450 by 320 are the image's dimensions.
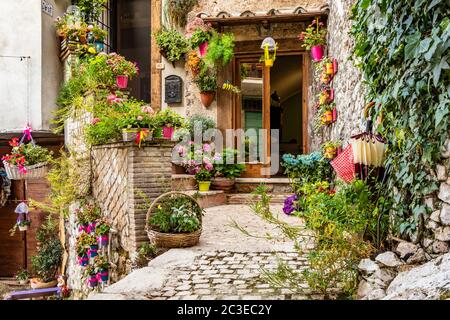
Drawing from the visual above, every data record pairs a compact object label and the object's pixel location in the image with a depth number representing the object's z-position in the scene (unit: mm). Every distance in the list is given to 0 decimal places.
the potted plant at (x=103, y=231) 5426
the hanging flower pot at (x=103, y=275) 5453
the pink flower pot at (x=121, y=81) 6664
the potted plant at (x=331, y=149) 6082
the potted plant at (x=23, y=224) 8590
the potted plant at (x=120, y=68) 6609
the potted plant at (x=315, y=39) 7523
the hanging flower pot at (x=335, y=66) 6289
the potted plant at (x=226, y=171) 7820
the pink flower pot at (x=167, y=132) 5039
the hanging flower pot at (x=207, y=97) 8469
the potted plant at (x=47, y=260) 8516
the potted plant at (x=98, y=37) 8031
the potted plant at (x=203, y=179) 7594
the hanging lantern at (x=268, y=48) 7833
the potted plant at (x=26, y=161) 6973
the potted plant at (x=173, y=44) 8664
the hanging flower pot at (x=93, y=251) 5844
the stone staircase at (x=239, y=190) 7398
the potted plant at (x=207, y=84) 8391
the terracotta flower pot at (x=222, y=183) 7793
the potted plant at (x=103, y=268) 5445
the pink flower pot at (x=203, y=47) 8297
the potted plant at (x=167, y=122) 4973
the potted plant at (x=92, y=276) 5637
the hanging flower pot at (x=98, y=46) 8086
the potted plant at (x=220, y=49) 8117
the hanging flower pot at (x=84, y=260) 6082
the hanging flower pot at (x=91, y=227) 5957
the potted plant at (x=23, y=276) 9118
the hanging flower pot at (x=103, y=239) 5461
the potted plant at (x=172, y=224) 4473
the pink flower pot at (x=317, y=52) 7511
